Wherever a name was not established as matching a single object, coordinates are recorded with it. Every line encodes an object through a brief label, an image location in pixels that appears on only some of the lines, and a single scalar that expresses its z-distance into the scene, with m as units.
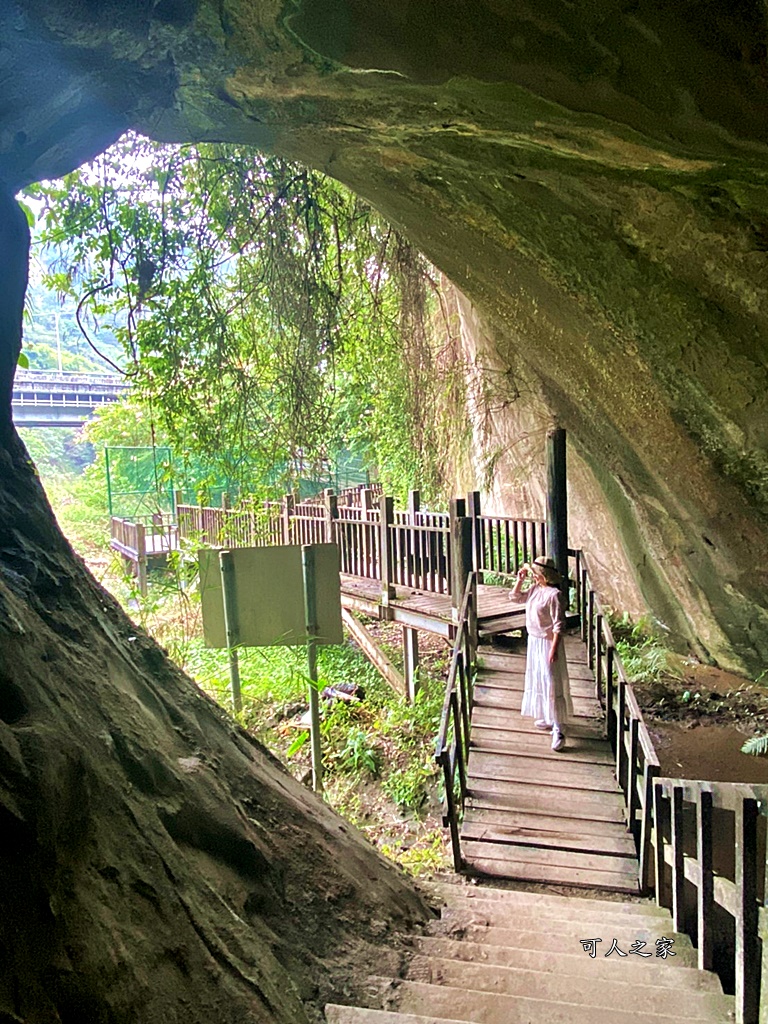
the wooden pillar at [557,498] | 7.91
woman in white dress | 5.39
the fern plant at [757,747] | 5.98
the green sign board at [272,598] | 4.00
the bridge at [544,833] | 2.21
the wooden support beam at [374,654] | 9.70
